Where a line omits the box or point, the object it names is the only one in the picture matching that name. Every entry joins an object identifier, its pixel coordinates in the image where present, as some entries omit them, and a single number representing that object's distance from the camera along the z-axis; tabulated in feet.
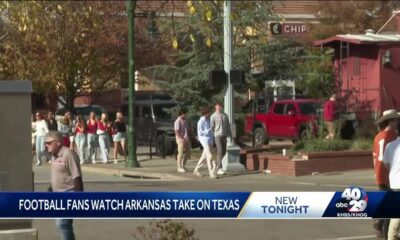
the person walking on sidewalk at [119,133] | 88.86
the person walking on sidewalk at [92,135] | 88.07
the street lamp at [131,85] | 80.69
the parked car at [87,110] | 131.42
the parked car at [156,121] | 94.68
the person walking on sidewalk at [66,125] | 88.50
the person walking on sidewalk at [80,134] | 87.70
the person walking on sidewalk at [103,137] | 88.22
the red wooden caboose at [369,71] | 90.07
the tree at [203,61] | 93.61
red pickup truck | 102.12
